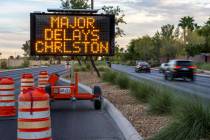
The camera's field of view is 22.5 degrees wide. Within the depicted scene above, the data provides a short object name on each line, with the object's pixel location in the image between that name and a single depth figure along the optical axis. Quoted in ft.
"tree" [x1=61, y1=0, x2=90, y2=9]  131.36
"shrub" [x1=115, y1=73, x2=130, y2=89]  80.82
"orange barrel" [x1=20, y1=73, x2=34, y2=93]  66.49
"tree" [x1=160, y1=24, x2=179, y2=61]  324.80
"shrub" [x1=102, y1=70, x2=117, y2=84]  96.77
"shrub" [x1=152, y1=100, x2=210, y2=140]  29.73
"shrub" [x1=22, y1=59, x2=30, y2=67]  348.16
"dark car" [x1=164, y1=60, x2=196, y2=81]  132.89
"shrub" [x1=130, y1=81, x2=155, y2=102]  57.66
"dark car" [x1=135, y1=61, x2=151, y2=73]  219.82
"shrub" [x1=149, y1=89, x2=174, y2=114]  45.03
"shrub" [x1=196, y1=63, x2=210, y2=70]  233.17
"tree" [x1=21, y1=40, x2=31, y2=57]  590.10
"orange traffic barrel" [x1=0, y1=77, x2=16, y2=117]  49.08
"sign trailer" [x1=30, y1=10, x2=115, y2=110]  57.16
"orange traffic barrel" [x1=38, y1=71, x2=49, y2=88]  81.45
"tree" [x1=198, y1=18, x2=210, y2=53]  315.17
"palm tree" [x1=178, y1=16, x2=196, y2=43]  424.05
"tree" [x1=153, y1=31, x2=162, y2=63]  358.64
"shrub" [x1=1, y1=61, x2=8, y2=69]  288.92
